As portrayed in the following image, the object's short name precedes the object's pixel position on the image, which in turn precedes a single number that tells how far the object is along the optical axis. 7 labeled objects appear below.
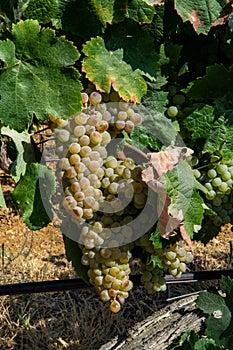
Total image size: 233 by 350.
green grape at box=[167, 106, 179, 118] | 1.07
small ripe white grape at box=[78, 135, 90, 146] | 0.99
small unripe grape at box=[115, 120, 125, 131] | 1.01
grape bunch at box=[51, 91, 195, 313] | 0.99
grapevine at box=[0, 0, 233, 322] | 0.96
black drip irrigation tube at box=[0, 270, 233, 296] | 1.30
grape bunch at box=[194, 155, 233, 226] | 1.12
